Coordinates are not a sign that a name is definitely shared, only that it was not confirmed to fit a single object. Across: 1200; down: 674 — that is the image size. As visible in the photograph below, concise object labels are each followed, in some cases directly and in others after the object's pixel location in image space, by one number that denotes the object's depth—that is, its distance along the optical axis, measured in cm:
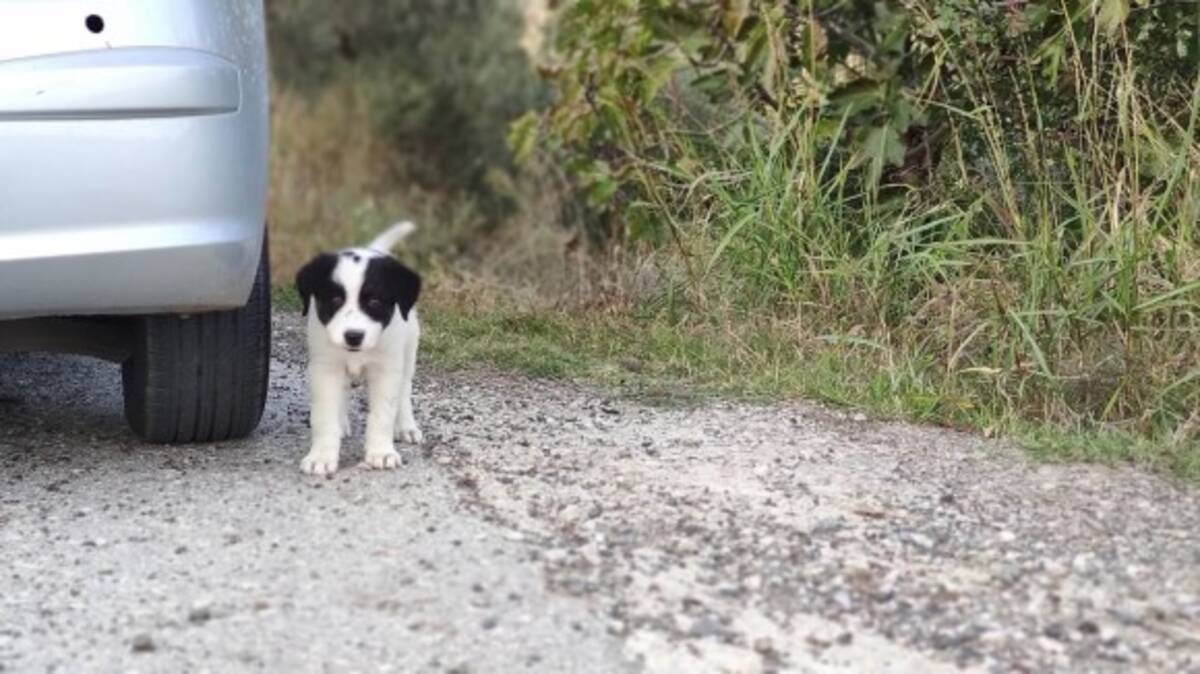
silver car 413
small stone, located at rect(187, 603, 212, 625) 371
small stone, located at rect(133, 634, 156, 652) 359
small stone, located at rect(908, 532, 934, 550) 408
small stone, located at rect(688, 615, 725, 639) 361
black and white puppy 457
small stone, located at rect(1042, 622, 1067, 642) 360
